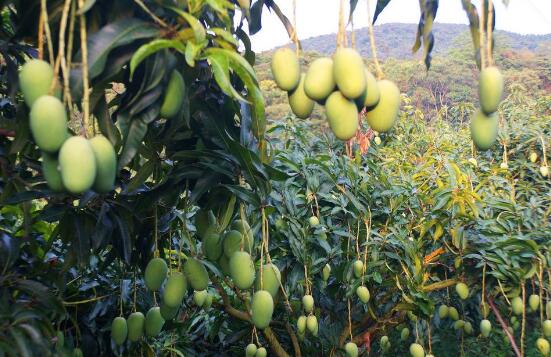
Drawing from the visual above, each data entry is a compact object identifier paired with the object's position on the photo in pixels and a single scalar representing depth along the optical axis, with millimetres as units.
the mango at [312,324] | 2158
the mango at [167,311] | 1348
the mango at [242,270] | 1167
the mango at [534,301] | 2328
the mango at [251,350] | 2223
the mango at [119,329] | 1575
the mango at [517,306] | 2289
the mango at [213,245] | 1280
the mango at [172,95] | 842
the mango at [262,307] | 1205
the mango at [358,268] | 2240
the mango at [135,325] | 1575
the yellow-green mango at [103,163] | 728
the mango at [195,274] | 1296
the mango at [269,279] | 1242
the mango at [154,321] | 1555
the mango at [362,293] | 2219
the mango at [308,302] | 2109
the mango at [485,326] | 2461
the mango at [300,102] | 846
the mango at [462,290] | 2301
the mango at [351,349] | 2367
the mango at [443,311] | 2600
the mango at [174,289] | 1271
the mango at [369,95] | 793
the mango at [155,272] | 1342
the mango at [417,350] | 2438
